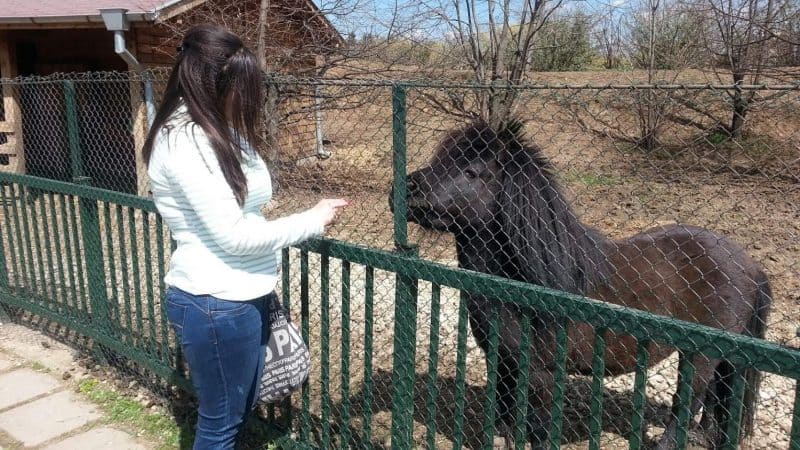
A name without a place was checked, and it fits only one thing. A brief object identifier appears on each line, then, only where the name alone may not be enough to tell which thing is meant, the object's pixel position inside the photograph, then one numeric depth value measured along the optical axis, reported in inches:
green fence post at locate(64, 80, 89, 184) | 157.3
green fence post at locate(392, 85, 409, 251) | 95.7
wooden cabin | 335.3
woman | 76.6
